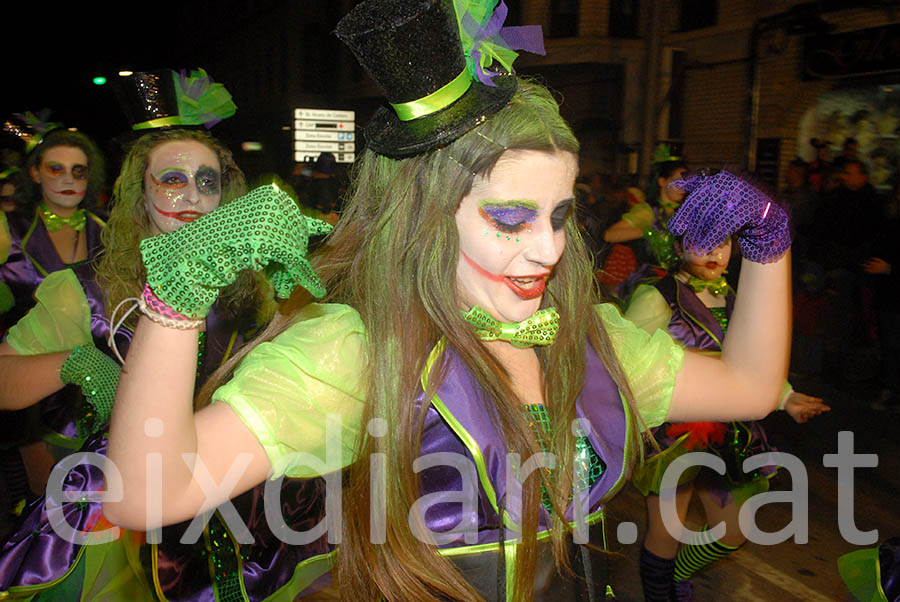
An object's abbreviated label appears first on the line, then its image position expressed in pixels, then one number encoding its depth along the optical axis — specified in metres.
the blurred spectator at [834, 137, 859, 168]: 6.60
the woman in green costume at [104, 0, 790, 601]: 1.39
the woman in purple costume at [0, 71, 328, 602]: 2.14
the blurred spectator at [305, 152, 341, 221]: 10.64
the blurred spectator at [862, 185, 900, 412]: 6.21
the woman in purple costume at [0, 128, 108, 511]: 4.30
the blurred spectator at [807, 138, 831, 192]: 7.09
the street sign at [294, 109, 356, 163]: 20.12
